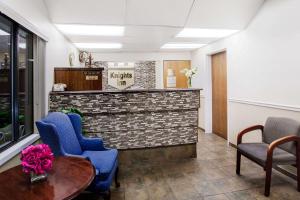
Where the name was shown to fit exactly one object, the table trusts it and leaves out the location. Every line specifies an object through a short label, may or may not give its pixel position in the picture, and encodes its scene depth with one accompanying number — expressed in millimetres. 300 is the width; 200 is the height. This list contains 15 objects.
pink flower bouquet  1322
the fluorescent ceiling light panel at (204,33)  3996
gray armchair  2432
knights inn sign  6320
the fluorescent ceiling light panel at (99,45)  5035
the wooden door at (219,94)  4846
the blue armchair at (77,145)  2013
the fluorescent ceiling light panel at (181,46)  5281
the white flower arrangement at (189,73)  4017
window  2197
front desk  3262
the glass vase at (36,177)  1341
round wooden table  1185
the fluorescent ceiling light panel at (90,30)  3615
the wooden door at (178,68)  6426
